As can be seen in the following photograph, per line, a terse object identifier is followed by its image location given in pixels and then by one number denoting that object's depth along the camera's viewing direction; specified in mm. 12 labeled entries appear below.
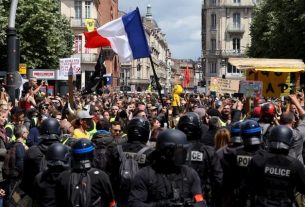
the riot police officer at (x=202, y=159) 7414
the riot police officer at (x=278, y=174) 6133
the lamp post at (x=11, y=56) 14062
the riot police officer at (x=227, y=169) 7746
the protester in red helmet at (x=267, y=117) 9444
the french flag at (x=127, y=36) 11961
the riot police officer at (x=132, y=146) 7109
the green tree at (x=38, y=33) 41844
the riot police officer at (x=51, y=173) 6164
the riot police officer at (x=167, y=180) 5113
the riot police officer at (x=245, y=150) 7359
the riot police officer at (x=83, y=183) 5863
